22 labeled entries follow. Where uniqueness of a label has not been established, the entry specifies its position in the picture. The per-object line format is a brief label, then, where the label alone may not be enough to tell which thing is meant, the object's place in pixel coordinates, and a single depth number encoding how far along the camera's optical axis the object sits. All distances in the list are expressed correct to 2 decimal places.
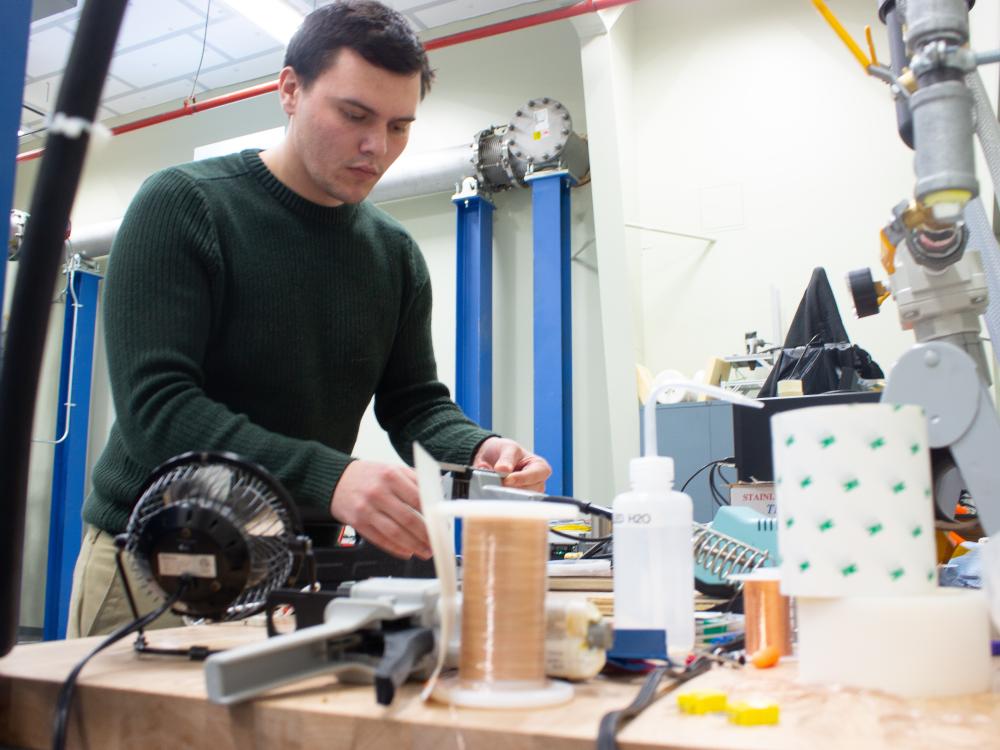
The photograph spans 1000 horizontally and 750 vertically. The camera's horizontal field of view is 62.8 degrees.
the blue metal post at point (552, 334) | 3.40
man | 0.94
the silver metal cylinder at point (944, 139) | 0.63
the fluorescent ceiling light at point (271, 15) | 3.37
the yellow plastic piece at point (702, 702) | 0.42
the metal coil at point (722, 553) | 0.91
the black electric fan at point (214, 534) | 0.57
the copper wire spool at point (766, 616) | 0.61
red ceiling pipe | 3.43
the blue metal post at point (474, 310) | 3.69
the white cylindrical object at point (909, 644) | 0.46
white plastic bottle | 0.64
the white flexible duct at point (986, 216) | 0.78
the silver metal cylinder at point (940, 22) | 0.67
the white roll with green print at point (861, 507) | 0.48
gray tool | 0.43
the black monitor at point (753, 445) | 1.67
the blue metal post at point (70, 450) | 4.27
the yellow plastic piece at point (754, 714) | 0.40
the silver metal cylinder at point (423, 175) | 3.76
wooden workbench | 0.39
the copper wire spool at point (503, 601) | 0.46
